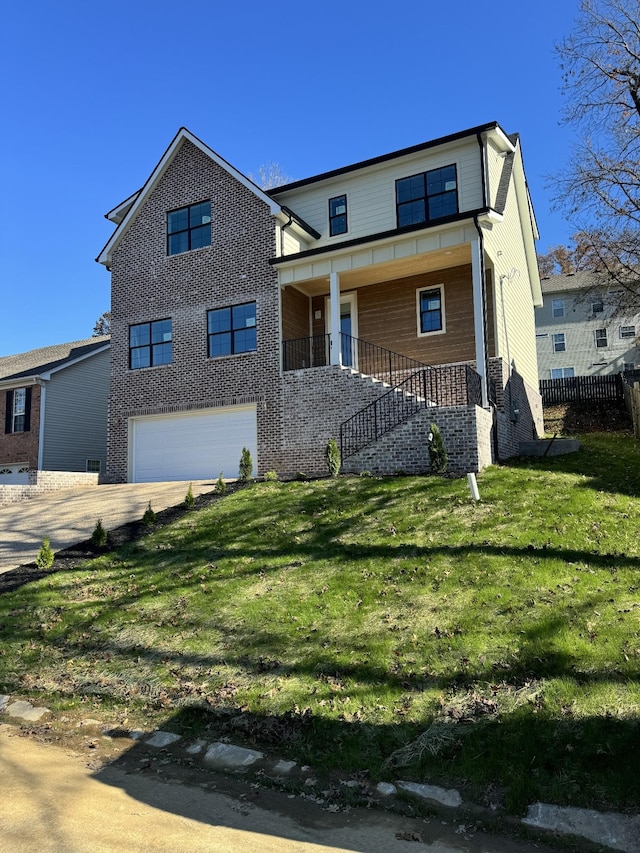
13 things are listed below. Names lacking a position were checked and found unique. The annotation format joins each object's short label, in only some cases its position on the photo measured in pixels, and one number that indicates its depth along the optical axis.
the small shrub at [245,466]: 15.61
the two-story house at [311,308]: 15.49
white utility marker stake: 10.39
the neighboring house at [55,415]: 23.78
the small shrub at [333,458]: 13.83
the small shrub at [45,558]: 10.16
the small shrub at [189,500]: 13.05
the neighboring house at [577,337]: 36.38
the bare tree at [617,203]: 15.67
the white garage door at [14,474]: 23.47
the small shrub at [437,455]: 12.69
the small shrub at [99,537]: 11.15
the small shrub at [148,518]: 12.13
